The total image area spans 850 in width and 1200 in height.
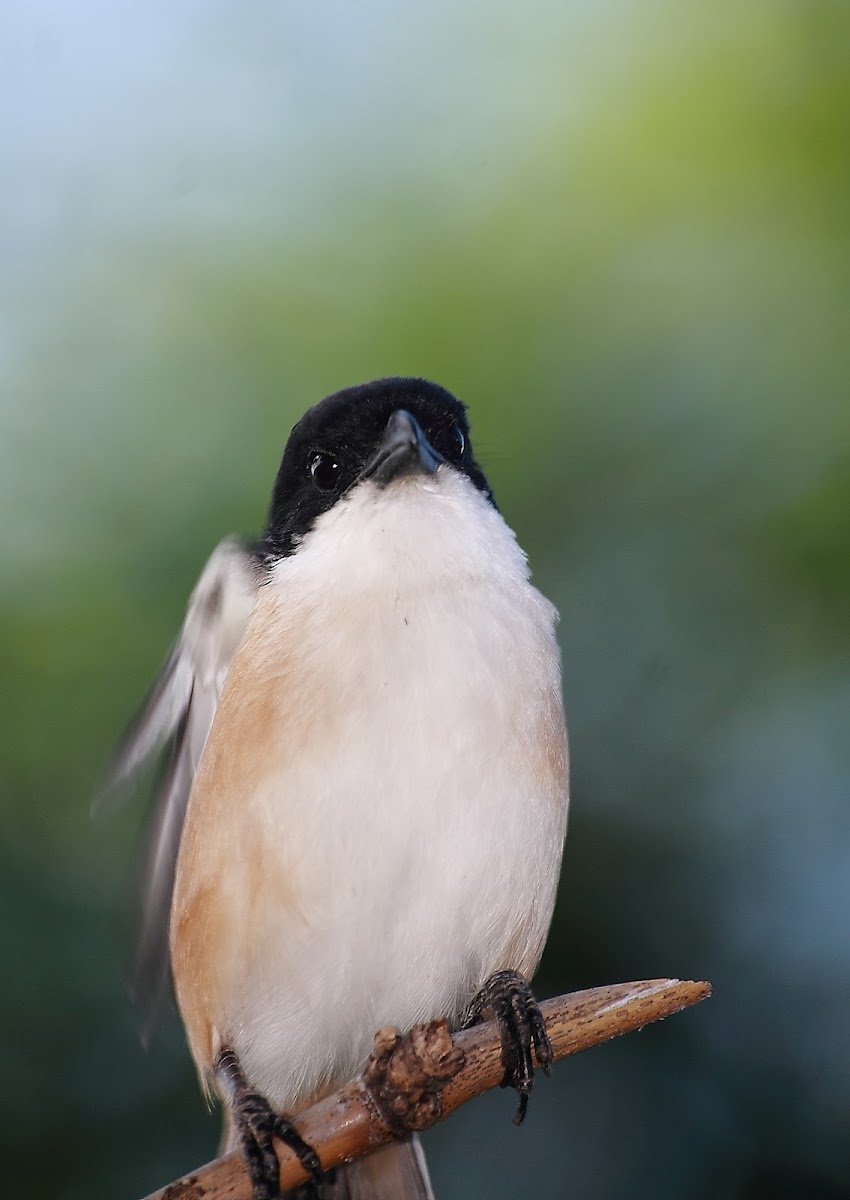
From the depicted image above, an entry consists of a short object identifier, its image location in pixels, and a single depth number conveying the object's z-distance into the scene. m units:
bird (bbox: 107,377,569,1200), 2.73
